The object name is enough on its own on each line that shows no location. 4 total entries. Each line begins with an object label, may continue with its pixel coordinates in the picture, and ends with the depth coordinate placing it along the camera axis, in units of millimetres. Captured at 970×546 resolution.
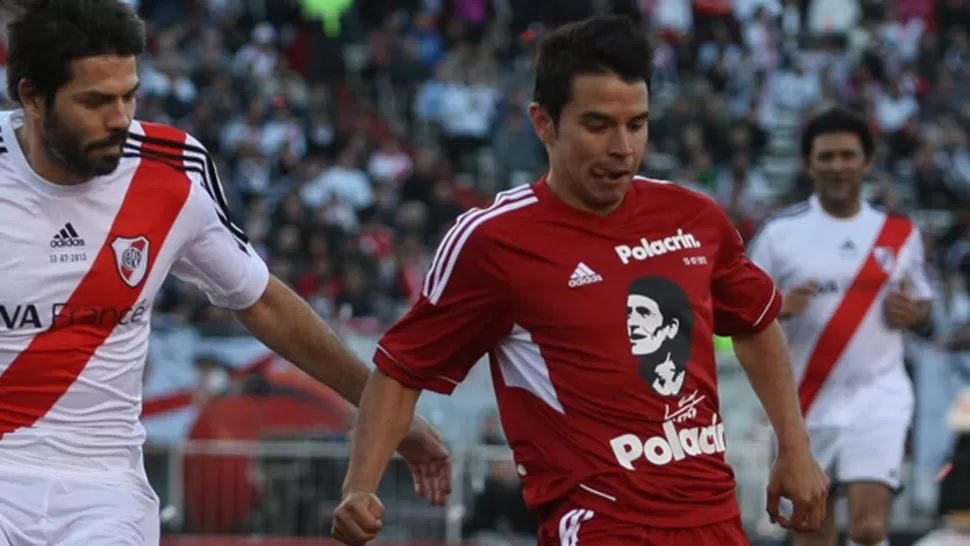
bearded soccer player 10719
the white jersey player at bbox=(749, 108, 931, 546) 18781
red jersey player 10766
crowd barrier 29672
